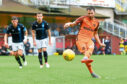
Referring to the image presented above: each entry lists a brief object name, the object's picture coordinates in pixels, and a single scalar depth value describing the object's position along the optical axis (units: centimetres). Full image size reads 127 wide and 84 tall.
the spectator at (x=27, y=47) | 3350
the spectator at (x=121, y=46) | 4159
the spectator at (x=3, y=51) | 3191
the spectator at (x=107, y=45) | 3781
